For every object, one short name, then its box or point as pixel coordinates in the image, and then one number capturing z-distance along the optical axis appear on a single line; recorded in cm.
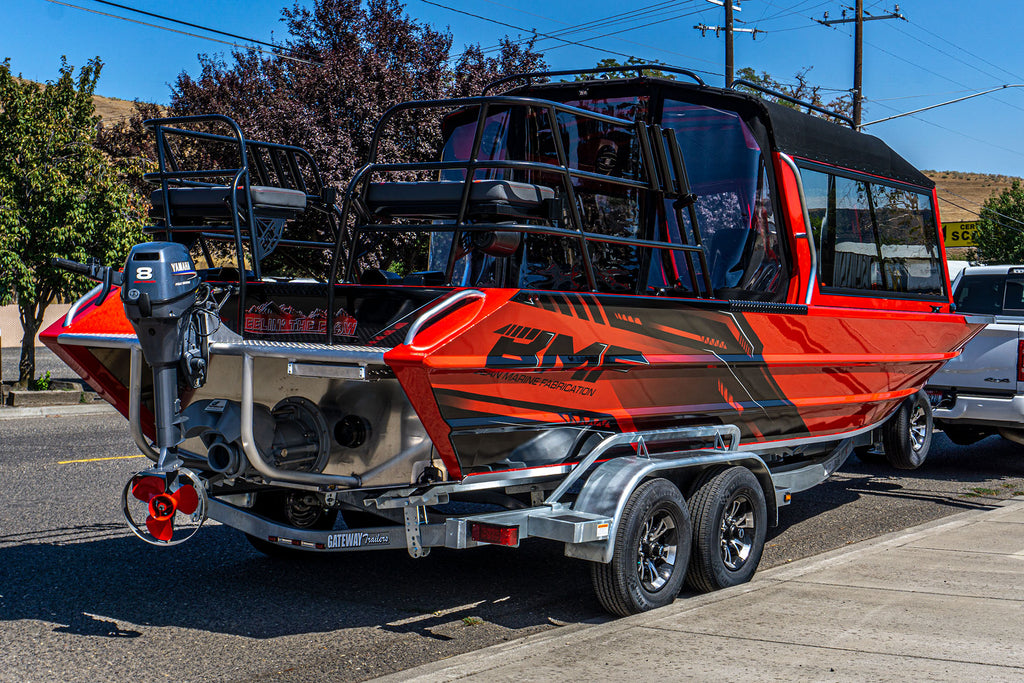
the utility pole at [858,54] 3000
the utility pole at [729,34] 2839
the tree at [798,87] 4469
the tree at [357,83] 1789
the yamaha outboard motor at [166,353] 481
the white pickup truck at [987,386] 1006
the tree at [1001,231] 5388
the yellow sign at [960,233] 5103
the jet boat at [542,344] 486
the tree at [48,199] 1673
